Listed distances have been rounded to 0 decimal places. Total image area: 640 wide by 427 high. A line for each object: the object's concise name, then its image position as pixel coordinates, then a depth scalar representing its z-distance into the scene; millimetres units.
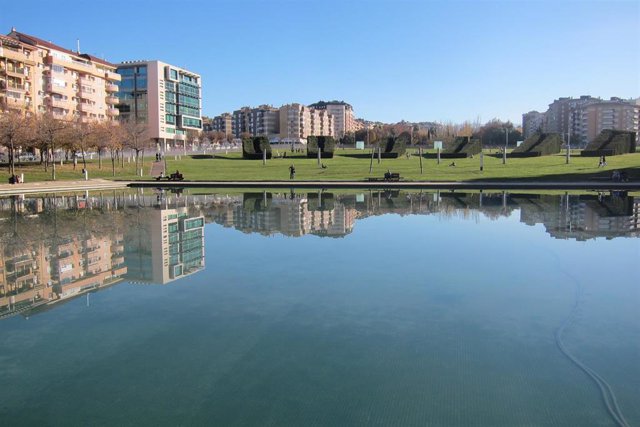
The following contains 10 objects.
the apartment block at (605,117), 156375
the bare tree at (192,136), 117938
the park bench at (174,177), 42416
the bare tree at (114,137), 49891
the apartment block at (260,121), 184250
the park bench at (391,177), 38500
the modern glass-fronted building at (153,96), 104188
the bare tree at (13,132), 40031
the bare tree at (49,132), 43312
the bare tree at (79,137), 46969
